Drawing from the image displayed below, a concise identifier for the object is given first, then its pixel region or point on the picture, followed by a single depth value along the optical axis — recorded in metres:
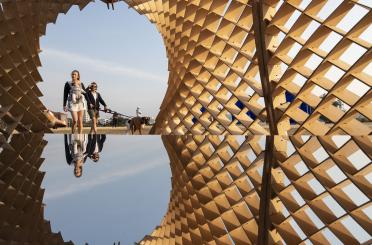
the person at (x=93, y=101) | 17.33
